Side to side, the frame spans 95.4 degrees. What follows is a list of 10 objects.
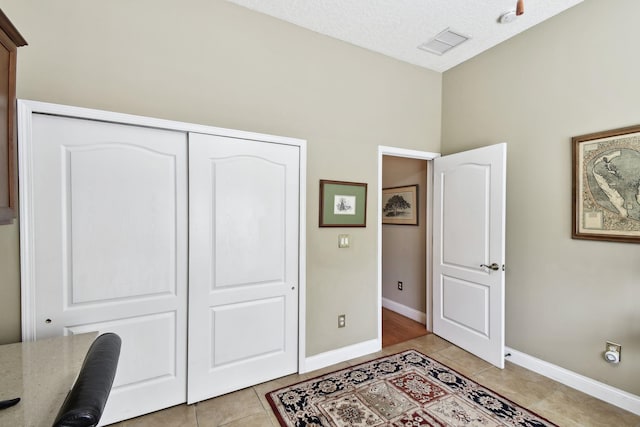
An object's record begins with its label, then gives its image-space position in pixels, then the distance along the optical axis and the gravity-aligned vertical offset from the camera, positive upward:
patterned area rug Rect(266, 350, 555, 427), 1.96 -1.42
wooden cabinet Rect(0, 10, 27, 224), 1.26 +0.42
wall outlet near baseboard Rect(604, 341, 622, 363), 2.07 -1.02
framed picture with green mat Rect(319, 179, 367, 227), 2.63 +0.05
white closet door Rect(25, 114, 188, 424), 1.75 -0.23
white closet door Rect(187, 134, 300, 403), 2.14 -0.42
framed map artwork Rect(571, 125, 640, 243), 2.02 +0.18
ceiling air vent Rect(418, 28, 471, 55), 2.64 +1.59
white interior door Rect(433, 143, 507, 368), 2.59 -0.39
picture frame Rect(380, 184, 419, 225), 3.78 +0.06
